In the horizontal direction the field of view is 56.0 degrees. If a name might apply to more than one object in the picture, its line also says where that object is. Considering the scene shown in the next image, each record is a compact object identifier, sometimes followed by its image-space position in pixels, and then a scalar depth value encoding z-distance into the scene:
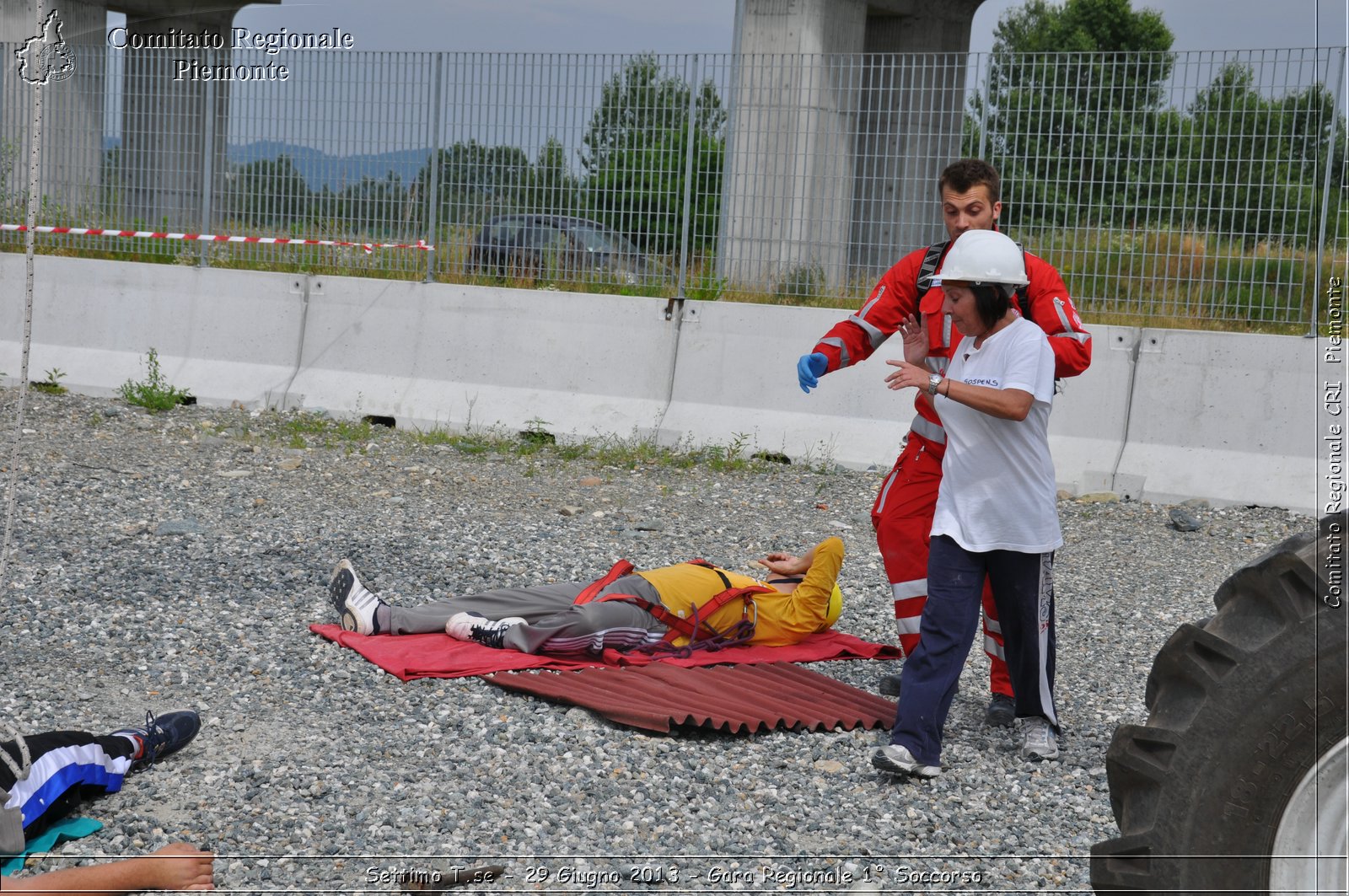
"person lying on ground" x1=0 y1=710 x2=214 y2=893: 3.27
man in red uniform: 4.92
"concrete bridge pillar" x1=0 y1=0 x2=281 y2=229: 12.91
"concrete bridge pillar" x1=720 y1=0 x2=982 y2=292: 10.44
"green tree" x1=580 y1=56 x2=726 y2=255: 11.02
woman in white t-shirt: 4.27
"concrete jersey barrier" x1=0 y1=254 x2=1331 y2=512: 8.88
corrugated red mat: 4.68
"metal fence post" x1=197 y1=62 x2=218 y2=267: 12.48
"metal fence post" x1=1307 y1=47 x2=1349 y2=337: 8.79
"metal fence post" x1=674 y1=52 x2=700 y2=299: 10.91
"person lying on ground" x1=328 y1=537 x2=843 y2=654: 5.48
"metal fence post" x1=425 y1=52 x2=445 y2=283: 11.63
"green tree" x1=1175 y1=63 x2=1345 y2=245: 9.03
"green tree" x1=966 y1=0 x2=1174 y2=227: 9.64
